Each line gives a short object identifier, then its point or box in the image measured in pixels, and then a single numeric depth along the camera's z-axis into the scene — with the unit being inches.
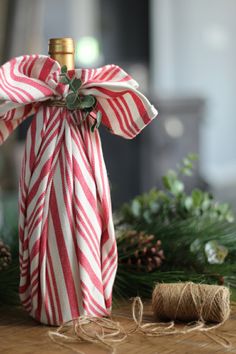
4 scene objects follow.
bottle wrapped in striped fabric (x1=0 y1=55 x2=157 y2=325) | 38.0
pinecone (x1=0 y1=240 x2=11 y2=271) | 43.0
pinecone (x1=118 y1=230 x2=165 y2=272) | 43.5
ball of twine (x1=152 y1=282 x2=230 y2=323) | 37.7
